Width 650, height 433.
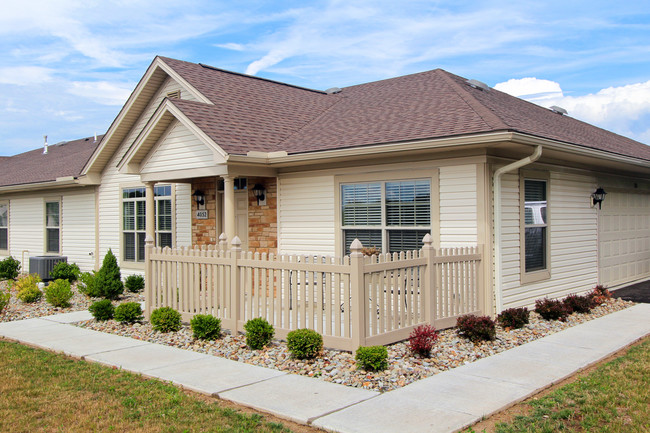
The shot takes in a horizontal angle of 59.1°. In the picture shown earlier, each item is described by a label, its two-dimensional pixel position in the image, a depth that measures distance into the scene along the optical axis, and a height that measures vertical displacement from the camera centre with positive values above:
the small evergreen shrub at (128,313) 9.50 -1.47
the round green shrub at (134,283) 13.45 -1.38
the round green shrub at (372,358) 6.37 -1.53
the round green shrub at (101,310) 9.78 -1.46
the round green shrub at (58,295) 11.30 -1.37
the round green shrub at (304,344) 6.88 -1.46
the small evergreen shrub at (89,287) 12.48 -1.39
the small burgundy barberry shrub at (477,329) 7.73 -1.47
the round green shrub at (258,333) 7.57 -1.47
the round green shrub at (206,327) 8.12 -1.47
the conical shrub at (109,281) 12.44 -1.22
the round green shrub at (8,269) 16.86 -1.28
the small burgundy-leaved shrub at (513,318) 8.68 -1.50
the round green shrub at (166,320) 8.87 -1.49
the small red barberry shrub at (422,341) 6.88 -1.46
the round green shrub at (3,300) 10.65 -1.40
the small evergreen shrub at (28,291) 11.92 -1.38
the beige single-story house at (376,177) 9.29 +0.90
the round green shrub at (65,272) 15.65 -1.28
